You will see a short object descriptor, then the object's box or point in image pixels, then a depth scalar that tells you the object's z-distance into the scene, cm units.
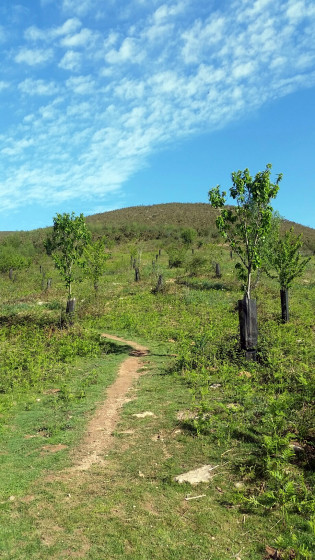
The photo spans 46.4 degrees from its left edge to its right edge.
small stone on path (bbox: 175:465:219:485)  581
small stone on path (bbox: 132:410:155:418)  868
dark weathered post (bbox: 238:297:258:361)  1248
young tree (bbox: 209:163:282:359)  1250
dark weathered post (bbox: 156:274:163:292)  2924
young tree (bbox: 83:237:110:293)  2660
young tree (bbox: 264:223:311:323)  1955
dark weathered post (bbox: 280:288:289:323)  1938
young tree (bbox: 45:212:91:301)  2022
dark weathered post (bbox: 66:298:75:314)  2095
